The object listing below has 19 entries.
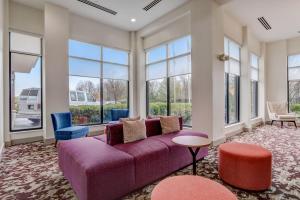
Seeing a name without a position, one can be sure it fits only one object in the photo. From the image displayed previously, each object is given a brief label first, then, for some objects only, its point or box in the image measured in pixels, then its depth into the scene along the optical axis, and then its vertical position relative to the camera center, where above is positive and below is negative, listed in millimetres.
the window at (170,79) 5598 +750
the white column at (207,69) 4426 +813
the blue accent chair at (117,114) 6074 -533
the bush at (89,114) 5768 -505
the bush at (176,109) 5605 -388
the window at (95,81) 5734 +697
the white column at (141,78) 7055 +905
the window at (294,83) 7535 +693
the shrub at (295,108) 7500 -450
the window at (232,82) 5773 +616
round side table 2464 -677
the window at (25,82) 4871 +554
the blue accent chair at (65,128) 4289 -774
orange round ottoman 2320 -995
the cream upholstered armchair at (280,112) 6863 -620
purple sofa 1959 -868
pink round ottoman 1364 -798
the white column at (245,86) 6223 +476
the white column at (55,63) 4824 +1103
